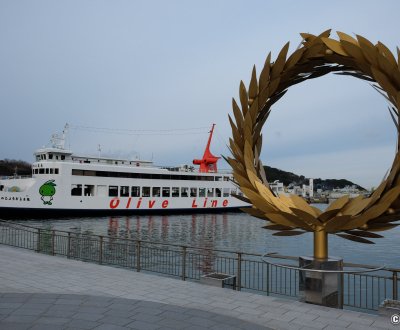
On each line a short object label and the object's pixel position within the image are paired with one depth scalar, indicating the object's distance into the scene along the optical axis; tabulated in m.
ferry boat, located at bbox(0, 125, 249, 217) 37.50
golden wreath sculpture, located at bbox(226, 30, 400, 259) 6.83
